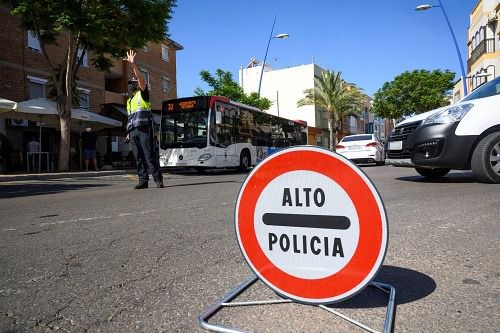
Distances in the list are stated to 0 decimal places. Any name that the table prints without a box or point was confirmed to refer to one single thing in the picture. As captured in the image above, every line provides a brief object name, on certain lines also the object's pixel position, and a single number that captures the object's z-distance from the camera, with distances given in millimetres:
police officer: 6992
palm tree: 41750
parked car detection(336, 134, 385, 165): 15148
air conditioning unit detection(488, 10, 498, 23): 25783
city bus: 13359
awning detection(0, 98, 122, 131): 13297
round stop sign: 1336
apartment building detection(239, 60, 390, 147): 48156
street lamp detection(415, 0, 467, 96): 20578
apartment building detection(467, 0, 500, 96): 25281
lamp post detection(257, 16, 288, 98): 26820
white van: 5754
